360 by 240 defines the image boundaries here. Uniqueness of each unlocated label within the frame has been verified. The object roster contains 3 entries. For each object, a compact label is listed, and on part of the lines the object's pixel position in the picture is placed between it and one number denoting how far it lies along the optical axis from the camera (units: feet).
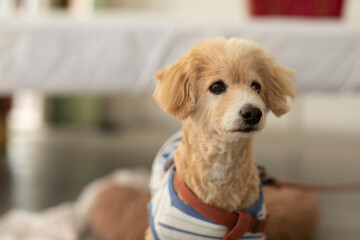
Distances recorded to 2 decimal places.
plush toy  4.11
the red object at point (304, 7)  6.79
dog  2.54
